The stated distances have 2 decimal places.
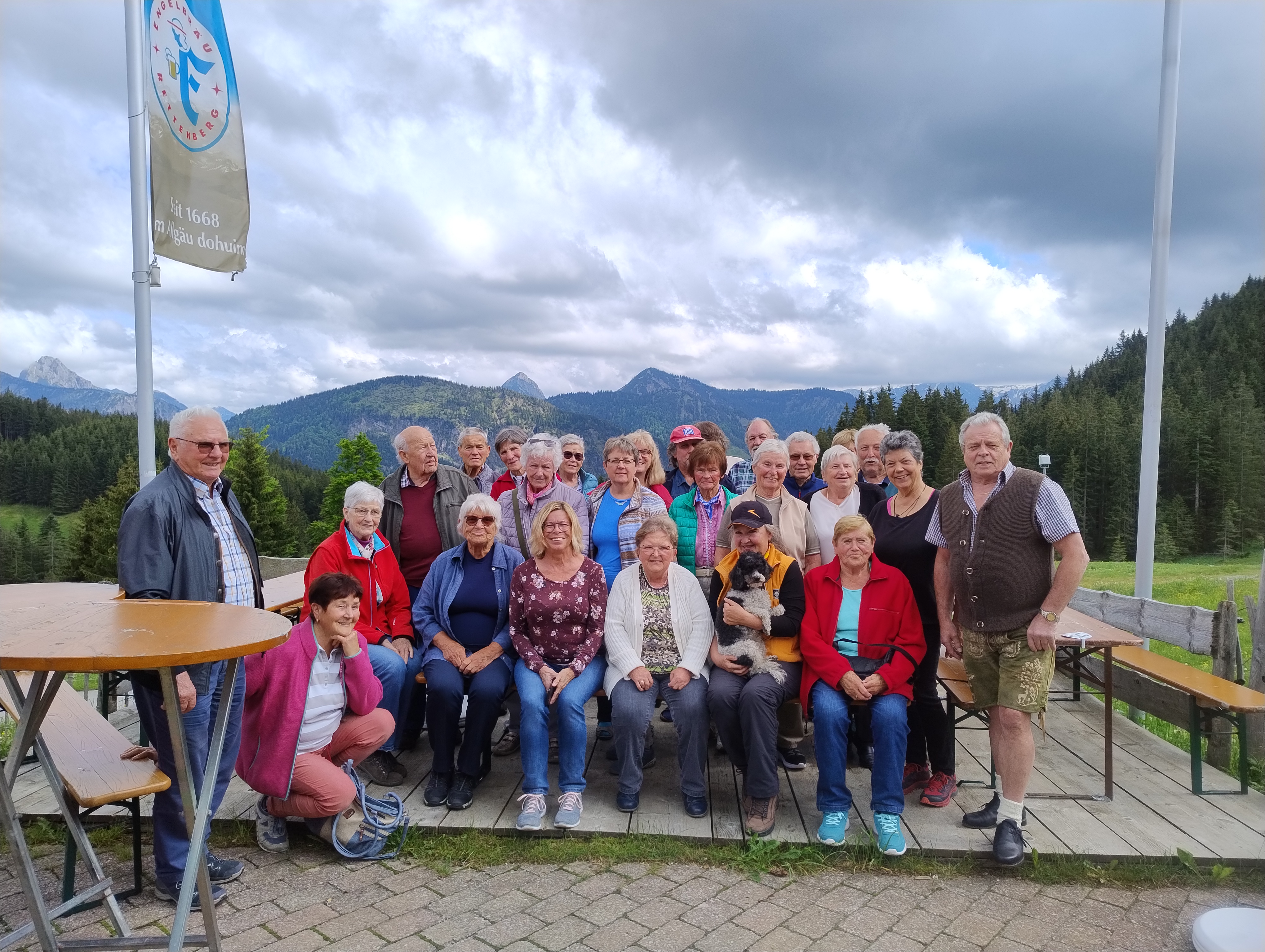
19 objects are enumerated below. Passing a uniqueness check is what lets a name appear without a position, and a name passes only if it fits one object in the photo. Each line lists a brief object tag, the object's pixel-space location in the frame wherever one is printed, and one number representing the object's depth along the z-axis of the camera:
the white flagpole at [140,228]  5.15
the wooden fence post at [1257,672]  4.57
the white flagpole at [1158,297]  6.10
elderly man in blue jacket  3.02
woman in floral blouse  3.93
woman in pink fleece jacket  3.51
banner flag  5.22
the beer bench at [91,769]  2.81
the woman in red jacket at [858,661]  3.65
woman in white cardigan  3.92
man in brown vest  3.46
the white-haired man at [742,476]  5.30
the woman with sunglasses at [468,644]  4.05
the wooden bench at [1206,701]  4.09
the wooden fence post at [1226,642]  4.85
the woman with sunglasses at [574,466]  5.23
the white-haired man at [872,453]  5.04
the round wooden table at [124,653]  2.12
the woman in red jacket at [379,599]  4.33
